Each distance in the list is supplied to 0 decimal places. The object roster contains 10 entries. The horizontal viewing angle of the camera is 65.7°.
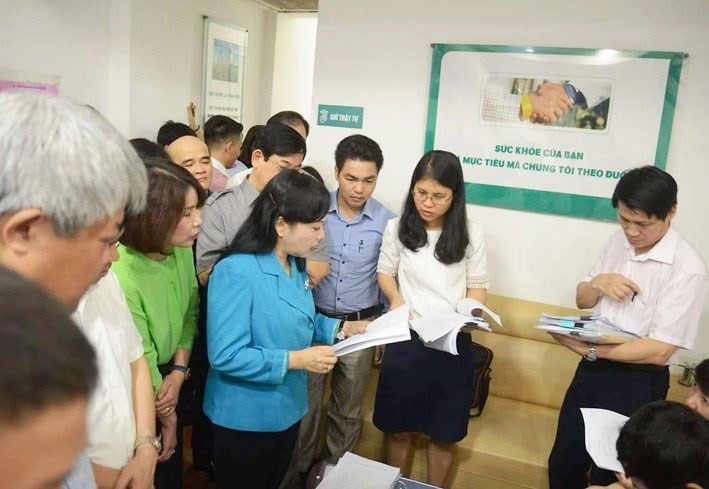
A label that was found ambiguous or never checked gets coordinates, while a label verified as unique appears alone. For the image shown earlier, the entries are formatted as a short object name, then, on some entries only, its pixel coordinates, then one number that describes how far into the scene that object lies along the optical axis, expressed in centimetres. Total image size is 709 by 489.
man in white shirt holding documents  180
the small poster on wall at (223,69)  429
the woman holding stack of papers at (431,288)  222
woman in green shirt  151
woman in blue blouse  158
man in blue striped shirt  243
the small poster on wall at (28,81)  291
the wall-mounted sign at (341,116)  330
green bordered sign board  276
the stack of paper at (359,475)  151
